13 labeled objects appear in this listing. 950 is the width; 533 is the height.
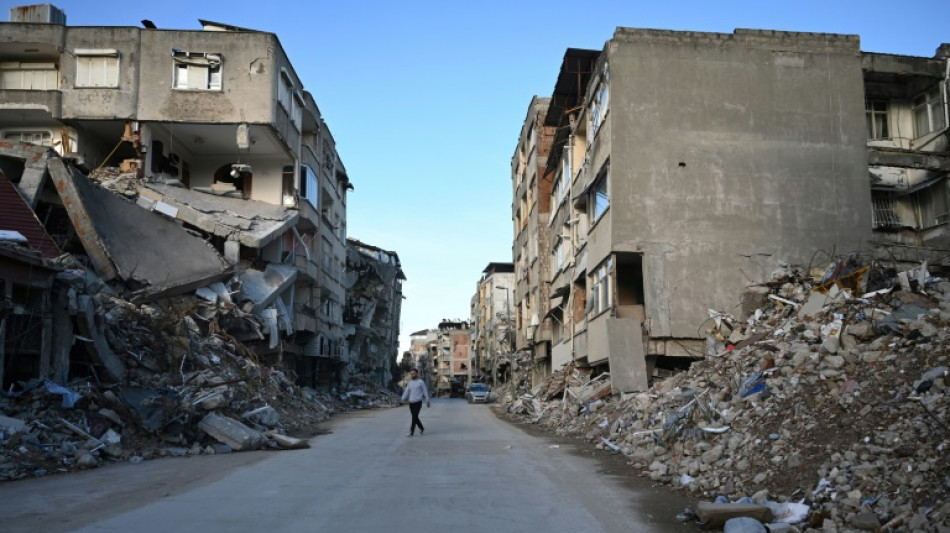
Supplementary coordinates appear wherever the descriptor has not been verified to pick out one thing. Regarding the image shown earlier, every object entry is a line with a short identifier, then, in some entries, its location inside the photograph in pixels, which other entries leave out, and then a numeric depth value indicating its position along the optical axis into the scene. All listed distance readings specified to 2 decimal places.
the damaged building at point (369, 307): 57.12
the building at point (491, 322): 82.76
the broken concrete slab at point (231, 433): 14.42
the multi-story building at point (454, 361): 106.69
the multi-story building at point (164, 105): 31.06
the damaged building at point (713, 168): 22.34
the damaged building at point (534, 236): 41.47
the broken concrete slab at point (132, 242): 20.84
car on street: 57.25
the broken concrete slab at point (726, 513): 7.19
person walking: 18.34
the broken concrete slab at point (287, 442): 14.91
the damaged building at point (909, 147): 24.94
